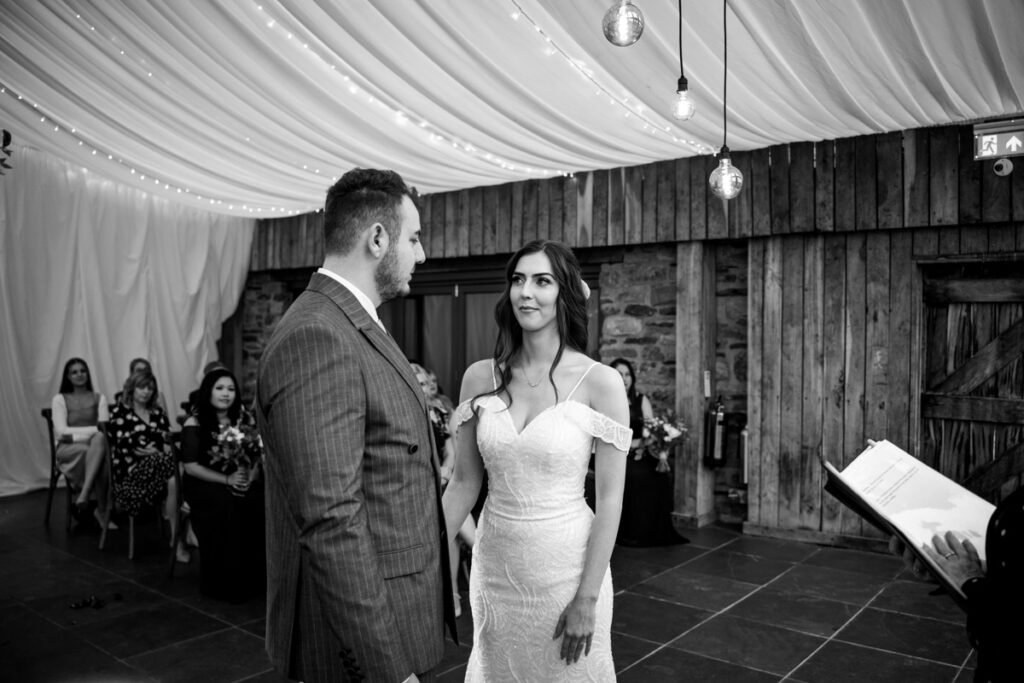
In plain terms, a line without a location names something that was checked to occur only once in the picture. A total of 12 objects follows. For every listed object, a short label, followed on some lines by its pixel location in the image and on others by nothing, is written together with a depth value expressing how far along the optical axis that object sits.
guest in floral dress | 5.88
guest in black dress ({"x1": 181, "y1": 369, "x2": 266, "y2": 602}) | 4.85
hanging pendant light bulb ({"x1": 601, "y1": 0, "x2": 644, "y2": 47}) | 3.24
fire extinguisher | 6.72
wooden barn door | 5.68
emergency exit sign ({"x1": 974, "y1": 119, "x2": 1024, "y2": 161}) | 5.11
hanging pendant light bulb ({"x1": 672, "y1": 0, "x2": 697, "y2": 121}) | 4.10
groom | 1.48
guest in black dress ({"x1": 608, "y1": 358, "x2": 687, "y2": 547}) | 6.20
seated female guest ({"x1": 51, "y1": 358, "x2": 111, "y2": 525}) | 6.53
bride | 2.24
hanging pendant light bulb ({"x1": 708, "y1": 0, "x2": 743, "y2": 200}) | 4.79
